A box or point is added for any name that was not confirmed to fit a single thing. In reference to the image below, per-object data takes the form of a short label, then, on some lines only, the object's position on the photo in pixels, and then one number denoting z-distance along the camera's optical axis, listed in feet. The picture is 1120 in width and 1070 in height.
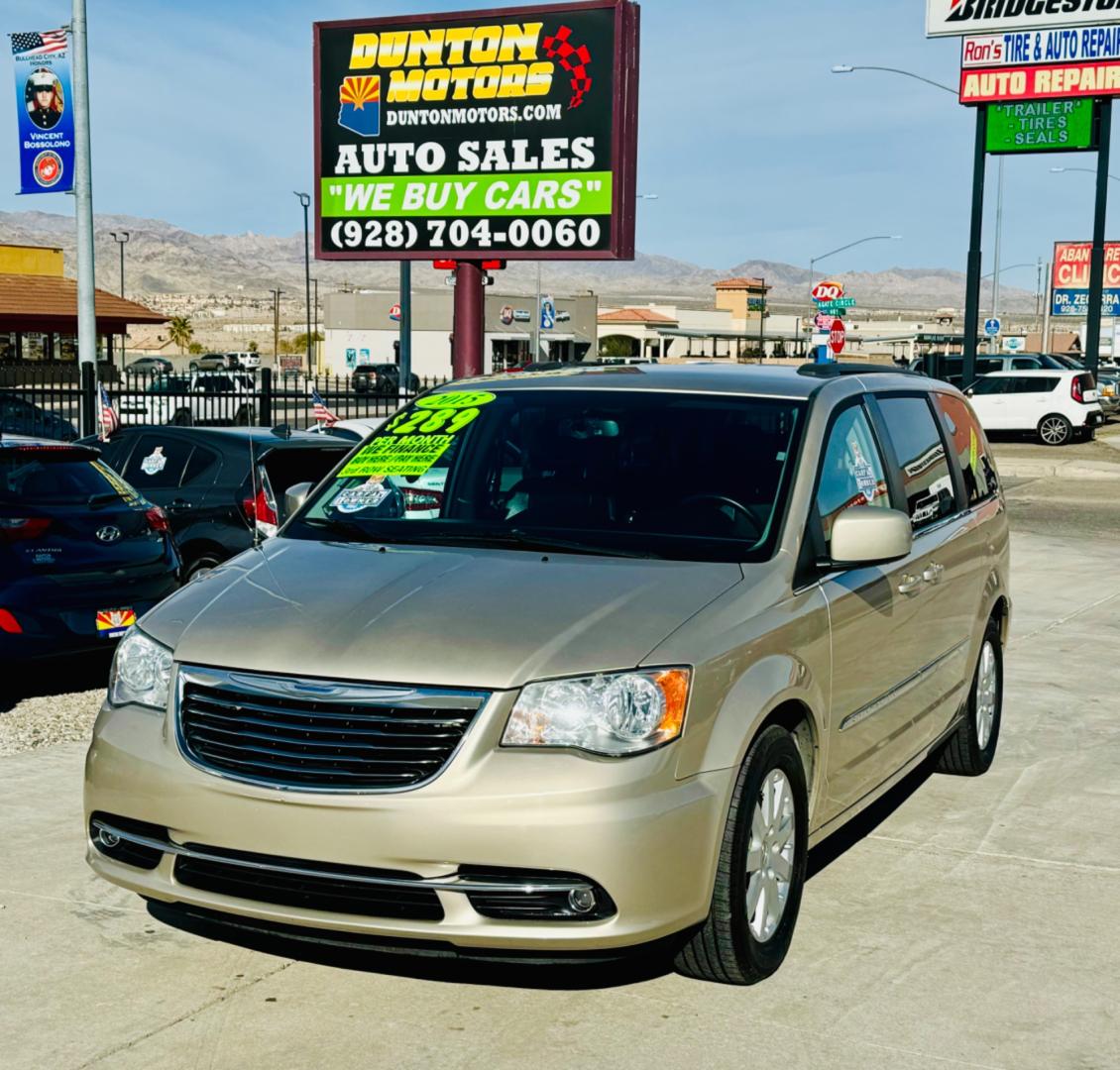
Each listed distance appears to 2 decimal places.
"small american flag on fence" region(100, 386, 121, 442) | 53.93
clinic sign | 229.04
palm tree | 489.01
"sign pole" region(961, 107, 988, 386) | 124.26
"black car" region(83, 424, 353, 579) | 36.42
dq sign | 112.98
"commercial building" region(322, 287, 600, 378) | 322.14
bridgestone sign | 127.03
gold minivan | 13.47
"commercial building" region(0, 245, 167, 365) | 185.98
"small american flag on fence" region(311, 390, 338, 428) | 56.95
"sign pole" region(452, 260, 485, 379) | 55.26
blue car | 27.78
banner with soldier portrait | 59.57
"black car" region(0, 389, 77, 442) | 67.72
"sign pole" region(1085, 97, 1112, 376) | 130.93
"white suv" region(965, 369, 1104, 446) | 115.96
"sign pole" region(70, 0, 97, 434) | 58.75
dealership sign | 50.93
